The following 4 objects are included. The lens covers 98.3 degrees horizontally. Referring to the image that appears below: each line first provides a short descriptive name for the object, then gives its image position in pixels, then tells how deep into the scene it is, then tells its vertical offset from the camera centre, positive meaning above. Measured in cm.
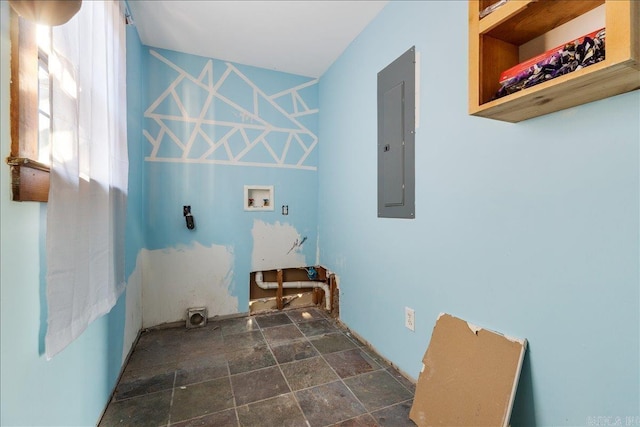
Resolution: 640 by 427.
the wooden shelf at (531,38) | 67 +47
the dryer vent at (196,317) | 249 -93
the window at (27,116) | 71 +27
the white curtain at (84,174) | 85 +16
